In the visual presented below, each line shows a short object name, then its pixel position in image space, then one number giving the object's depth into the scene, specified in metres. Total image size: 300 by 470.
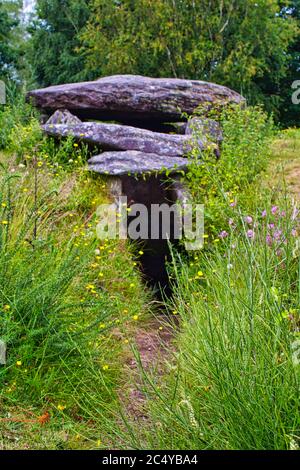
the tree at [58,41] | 15.62
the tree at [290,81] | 15.99
